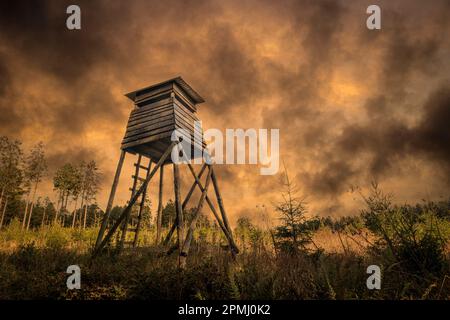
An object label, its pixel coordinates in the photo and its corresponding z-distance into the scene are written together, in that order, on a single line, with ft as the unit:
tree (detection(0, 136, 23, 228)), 97.81
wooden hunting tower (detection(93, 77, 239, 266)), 29.27
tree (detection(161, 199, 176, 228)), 181.51
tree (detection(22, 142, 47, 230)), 114.62
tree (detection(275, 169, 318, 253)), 26.09
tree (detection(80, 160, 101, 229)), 131.75
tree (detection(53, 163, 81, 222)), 130.93
